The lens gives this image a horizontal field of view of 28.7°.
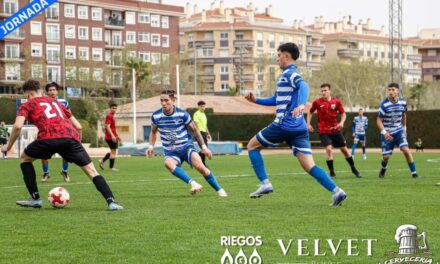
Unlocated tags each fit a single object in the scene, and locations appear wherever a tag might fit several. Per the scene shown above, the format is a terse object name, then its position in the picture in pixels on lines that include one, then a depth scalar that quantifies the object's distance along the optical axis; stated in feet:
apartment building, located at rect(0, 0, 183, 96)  312.50
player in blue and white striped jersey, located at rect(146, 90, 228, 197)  47.09
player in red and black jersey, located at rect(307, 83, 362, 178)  64.64
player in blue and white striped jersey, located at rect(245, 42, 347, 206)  38.91
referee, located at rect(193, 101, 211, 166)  85.30
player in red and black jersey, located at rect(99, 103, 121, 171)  83.10
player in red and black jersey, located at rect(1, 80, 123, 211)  38.68
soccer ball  40.47
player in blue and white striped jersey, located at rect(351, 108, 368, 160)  119.85
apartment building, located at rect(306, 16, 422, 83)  520.83
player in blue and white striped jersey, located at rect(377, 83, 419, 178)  60.18
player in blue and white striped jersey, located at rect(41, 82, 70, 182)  56.34
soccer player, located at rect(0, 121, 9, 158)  151.53
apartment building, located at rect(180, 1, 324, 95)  458.91
